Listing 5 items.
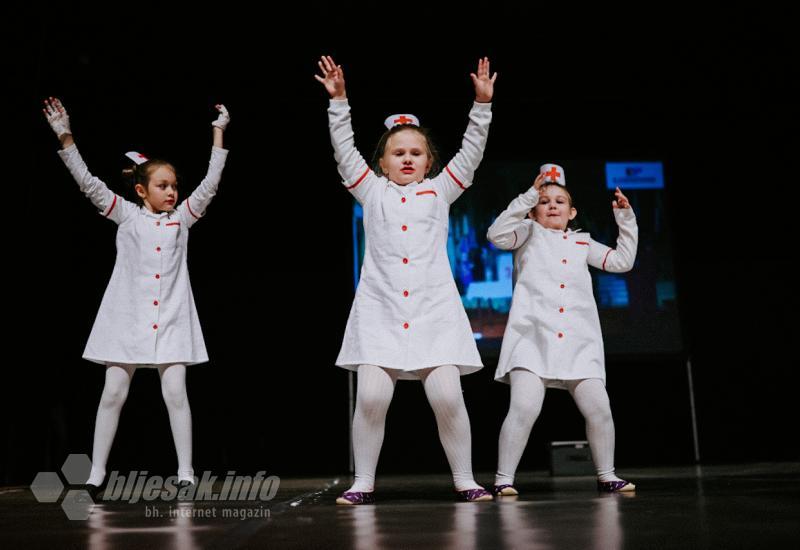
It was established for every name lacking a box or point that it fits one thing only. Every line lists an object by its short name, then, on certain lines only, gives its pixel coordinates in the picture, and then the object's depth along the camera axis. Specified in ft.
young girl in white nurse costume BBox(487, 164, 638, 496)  9.78
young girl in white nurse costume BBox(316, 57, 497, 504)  8.54
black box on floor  15.14
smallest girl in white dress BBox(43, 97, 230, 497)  10.94
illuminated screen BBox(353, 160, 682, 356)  18.16
